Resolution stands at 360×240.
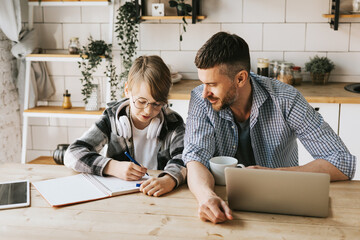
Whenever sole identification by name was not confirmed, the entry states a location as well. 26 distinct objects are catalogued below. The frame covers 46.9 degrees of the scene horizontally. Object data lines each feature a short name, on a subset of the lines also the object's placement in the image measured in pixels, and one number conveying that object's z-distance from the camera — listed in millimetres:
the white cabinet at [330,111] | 2783
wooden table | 1189
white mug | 1535
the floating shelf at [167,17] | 3154
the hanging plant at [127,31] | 3279
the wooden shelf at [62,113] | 3385
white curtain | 3326
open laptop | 1239
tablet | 1397
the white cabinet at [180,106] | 2949
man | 1702
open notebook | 1432
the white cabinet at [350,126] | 2762
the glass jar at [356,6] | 3020
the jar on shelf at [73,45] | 3408
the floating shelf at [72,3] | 3273
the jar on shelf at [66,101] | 3551
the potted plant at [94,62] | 3273
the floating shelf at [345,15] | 2967
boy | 1656
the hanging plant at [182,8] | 3139
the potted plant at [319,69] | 3145
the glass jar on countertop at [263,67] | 3188
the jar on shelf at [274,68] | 3161
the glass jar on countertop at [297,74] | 3156
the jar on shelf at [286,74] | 3094
